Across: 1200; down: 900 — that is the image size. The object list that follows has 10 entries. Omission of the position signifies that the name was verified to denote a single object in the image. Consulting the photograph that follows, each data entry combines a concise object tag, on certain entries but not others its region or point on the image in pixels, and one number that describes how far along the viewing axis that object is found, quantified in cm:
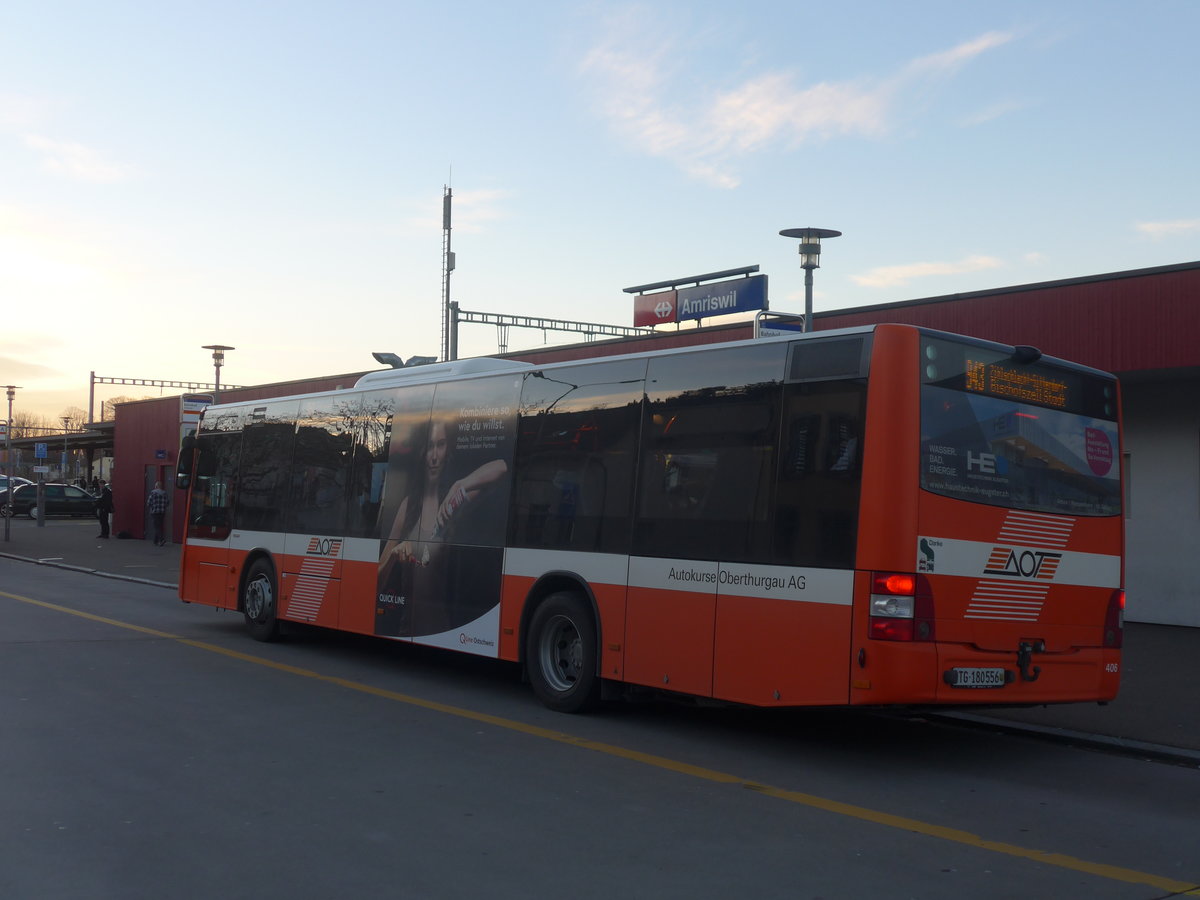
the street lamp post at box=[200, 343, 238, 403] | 5144
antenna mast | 4062
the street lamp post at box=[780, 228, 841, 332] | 1425
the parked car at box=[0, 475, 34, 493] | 6117
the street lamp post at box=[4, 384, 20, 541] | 3712
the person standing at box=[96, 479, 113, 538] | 3923
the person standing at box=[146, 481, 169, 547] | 3588
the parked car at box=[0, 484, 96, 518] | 5575
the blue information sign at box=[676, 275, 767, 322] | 3059
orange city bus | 777
